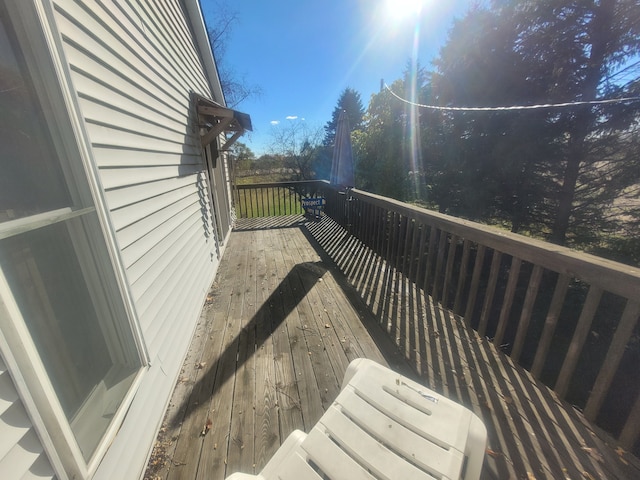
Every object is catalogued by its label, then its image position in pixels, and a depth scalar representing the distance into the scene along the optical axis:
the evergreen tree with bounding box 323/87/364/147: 31.00
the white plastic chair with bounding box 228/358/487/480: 1.00
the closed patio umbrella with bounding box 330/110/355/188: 4.84
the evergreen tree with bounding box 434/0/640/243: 6.09
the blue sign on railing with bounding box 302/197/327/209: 6.71
